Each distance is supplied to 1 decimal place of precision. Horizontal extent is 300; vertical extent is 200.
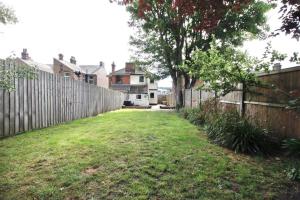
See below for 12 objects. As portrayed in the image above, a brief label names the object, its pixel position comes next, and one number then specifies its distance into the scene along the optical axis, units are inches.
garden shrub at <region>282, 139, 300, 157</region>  106.4
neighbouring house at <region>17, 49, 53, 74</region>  807.7
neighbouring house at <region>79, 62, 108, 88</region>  977.2
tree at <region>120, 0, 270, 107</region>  429.5
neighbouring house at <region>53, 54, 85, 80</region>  864.8
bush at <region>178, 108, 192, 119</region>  307.7
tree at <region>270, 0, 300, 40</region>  87.6
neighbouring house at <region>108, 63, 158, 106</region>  1096.3
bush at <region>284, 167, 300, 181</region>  87.4
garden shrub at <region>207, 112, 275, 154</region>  125.5
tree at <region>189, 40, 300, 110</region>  142.5
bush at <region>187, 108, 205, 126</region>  232.5
